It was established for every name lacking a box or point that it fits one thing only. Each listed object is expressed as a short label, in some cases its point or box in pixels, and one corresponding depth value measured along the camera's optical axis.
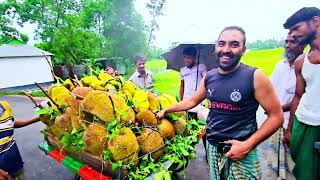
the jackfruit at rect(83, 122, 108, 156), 1.41
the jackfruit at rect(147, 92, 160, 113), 1.83
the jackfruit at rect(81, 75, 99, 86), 1.96
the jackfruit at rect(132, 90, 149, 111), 1.70
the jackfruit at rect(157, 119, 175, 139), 1.63
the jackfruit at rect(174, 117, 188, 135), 1.76
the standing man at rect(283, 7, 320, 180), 1.64
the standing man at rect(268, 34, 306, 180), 2.06
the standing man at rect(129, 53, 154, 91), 3.38
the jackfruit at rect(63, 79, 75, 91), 2.06
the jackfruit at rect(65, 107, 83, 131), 1.61
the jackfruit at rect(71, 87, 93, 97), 1.76
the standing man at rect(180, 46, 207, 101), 3.19
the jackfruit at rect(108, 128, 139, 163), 1.31
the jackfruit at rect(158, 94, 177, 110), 1.92
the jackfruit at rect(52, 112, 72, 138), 1.73
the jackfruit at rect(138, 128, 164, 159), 1.44
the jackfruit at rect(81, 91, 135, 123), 1.43
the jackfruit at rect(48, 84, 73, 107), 1.85
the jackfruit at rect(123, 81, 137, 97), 1.90
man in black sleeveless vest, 1.26
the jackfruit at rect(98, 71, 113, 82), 2.01
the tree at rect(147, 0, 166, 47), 21.23
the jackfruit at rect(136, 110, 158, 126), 1.63
